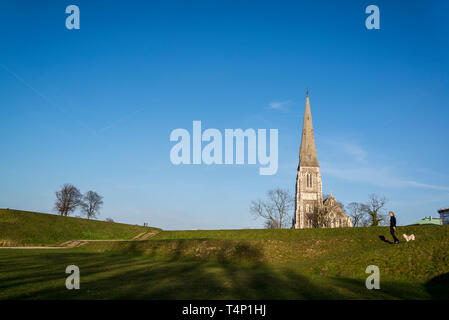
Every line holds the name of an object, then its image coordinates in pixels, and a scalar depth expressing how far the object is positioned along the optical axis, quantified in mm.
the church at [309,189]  91875
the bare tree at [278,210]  82250
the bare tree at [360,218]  88312
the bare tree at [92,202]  111500
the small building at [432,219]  81788
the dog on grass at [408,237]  21694
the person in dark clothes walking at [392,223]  22798
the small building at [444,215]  87688
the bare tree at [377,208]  75688
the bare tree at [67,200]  97375
